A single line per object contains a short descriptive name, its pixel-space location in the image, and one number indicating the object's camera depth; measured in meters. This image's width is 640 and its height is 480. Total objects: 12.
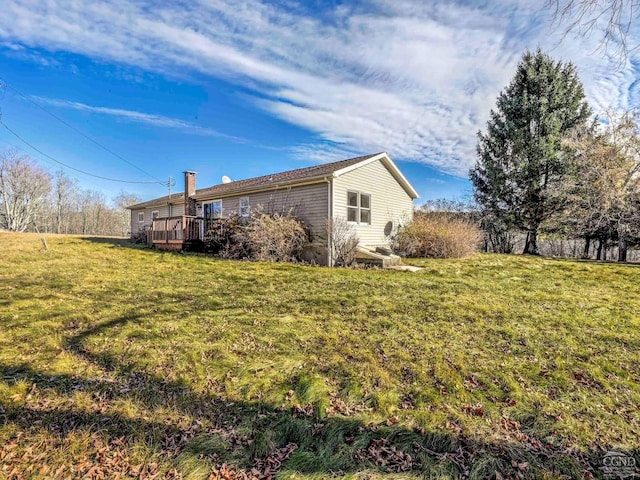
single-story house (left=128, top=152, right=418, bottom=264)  12.13
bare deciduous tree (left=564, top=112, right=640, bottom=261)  15.36
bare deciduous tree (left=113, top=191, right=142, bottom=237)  46.88
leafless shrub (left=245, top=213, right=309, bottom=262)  11.67
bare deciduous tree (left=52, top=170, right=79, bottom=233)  42.53
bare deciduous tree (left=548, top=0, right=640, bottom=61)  2.85
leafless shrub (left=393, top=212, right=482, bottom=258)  13.60
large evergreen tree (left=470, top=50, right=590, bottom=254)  17.95
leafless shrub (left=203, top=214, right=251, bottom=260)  12.33
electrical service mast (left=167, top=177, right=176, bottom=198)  32.66
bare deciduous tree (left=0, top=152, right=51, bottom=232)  35.06
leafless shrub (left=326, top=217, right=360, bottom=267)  11.52
